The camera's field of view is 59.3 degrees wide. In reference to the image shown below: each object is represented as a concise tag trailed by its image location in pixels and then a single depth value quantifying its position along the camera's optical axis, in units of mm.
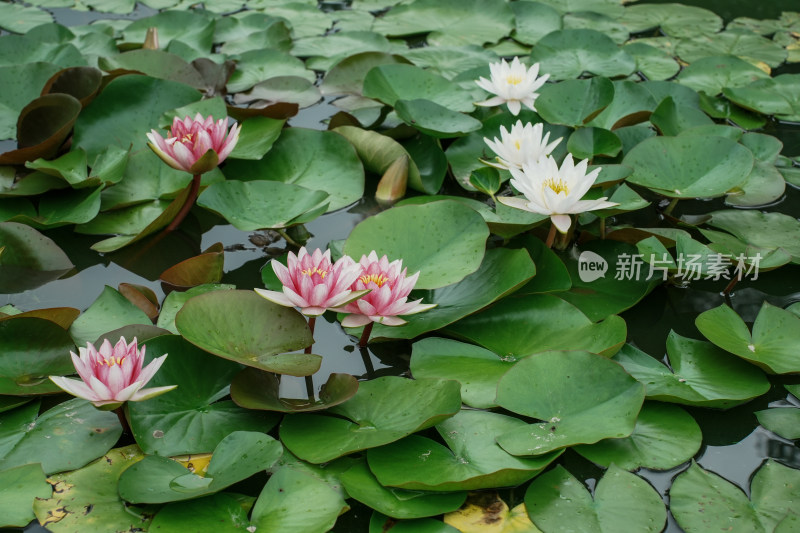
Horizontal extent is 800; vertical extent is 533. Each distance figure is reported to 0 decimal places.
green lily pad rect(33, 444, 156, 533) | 1380
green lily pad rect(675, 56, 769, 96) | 3055
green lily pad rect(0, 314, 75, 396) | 1668
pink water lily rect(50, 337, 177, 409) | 1396
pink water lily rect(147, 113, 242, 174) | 2027
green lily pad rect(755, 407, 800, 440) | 1613
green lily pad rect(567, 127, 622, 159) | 2371
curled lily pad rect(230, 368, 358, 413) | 1546
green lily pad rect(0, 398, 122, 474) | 1503
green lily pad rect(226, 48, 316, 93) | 3096
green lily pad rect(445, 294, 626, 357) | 1726
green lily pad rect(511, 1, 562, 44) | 3479
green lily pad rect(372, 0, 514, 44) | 3496
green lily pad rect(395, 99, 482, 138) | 2396
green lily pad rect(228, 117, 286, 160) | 2424
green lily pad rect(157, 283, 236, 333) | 1819
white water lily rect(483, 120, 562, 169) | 2074
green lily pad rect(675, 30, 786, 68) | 3316
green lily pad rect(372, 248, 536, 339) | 1790
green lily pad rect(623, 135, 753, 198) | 2219
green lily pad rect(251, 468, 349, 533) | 1357
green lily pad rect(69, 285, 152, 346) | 1781
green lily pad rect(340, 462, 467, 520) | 1386
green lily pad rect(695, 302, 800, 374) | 1719
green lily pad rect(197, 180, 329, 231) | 2061
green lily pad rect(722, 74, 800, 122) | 2848
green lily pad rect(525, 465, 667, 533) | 1386
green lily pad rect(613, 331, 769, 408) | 1644
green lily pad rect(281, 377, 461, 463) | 1486
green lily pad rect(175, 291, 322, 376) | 1567
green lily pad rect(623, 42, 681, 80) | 3152
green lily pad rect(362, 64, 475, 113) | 2664
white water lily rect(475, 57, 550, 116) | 2434
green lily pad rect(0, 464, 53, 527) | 1376
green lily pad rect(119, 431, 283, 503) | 1370
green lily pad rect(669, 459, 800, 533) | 1396
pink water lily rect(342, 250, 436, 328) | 1604
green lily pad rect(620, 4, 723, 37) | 3602
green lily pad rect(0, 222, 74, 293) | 2059
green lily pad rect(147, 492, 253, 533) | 1362
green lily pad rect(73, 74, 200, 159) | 2514
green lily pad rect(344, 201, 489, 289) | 1853
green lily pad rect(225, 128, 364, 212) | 2387
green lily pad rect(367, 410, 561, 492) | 1412
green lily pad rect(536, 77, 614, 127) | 2521
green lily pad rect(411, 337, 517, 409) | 1642
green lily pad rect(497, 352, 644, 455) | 1494
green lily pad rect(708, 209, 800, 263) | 2162
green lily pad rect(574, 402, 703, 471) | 1527
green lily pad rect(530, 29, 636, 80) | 3121
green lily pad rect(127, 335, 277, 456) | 1529
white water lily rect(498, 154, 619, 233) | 1802
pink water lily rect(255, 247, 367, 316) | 1559
